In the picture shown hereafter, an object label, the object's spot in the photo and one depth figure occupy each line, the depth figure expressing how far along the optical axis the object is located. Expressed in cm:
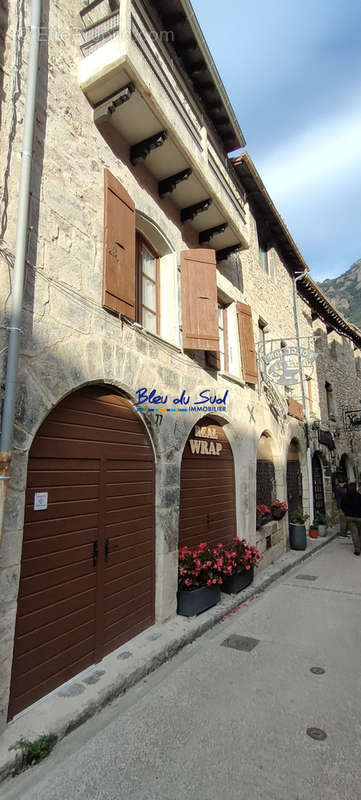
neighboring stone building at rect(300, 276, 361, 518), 1387
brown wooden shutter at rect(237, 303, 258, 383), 818
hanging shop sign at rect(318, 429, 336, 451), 1320
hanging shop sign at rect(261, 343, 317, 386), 905
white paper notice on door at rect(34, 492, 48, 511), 334
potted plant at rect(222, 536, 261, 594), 595
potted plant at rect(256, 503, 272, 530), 842
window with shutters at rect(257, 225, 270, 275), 1142
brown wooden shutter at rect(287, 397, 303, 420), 1114
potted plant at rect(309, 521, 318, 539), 1153
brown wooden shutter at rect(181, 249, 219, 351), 600
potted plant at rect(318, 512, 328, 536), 1194
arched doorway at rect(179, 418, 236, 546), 593
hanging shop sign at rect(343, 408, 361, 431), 1745
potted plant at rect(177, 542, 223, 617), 514
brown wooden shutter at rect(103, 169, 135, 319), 439
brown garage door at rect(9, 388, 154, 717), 324
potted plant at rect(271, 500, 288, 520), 926
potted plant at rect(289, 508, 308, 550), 995
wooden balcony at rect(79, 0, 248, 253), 450
